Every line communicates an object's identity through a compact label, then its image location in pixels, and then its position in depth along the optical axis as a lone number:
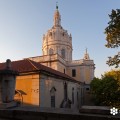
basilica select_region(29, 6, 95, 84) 25.73
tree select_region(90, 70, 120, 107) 20.39
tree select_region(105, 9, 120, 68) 6.82
